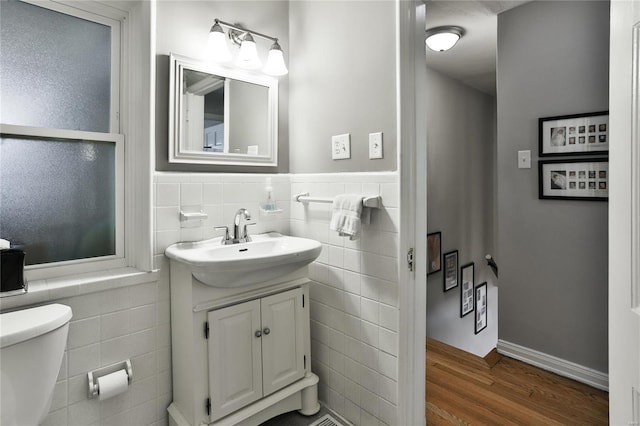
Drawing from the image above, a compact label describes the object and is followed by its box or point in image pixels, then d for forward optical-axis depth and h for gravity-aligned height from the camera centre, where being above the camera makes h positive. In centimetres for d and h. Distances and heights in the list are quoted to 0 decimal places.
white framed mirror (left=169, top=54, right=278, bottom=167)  164 +48
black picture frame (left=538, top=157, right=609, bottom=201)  197 +15
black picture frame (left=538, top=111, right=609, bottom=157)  196 +42
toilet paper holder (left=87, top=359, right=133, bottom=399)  137 -68
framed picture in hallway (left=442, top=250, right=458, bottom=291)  342 -64
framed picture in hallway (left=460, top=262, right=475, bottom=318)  365 -90
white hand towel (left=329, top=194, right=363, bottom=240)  151 -4
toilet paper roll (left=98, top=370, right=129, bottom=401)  136 -71
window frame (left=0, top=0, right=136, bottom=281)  148 +33
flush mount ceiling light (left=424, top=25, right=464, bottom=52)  253 +124
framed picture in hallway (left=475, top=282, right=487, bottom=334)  390 -116
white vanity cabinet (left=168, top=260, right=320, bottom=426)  144 -65
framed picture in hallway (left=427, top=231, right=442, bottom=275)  324 -44
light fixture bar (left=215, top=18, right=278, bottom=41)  171 +91
